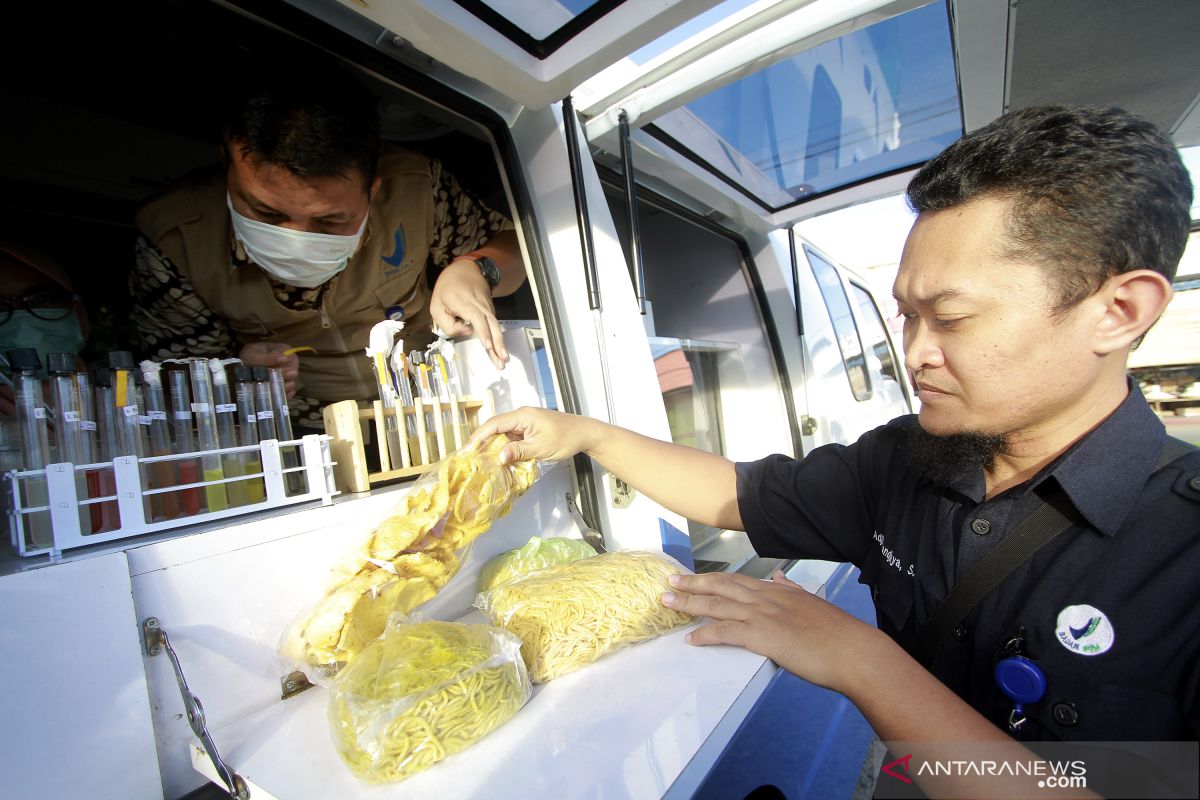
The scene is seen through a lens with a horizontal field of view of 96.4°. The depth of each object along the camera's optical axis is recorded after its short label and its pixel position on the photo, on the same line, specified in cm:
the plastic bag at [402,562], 90
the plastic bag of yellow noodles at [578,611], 99
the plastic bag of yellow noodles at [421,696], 74
